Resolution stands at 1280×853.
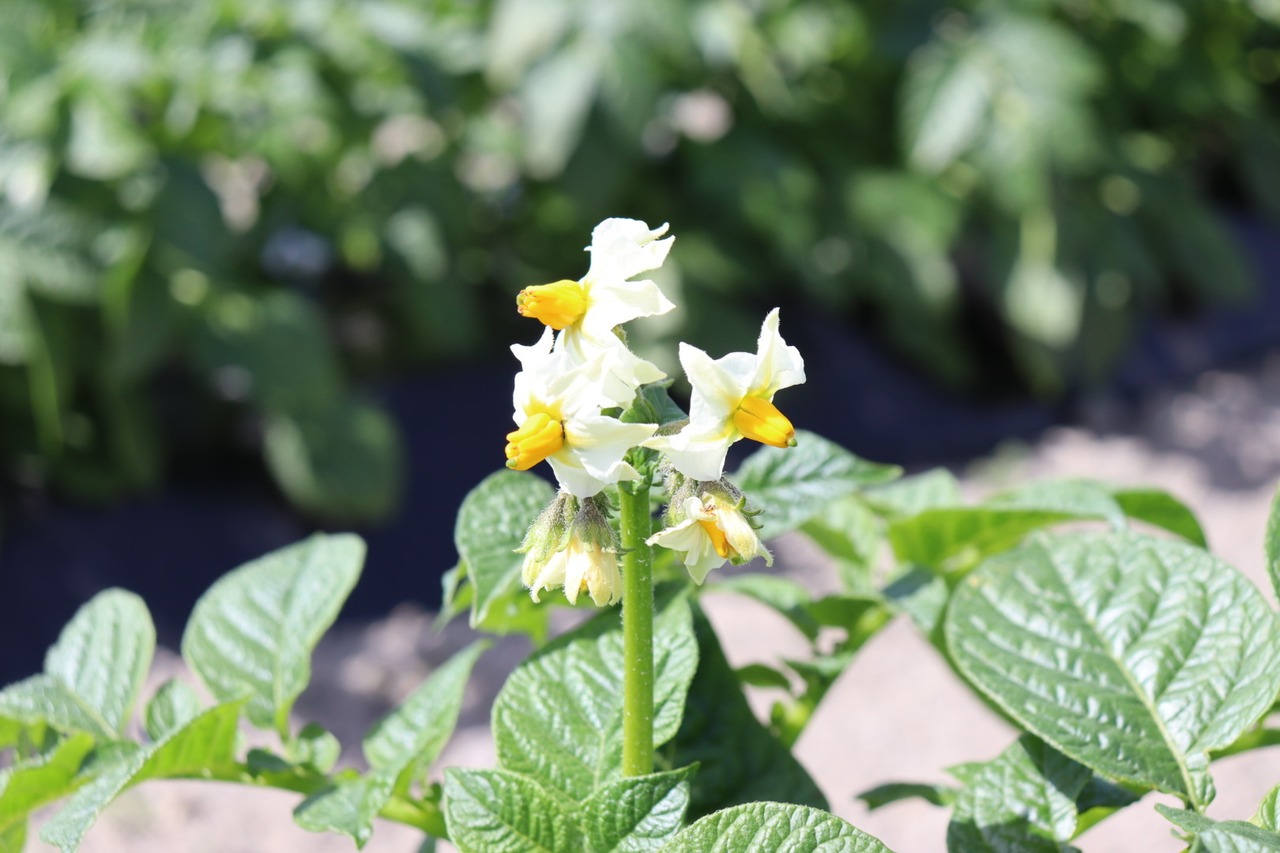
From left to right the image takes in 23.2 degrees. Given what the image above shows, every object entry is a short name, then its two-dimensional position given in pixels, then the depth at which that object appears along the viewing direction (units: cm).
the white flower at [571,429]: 36
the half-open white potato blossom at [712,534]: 37
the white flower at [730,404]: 37
